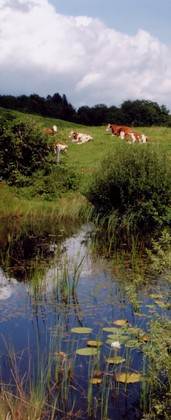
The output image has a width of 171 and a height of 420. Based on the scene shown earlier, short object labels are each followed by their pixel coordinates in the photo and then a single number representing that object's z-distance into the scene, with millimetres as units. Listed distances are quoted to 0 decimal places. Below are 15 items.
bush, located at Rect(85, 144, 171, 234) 15547
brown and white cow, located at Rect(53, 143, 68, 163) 19986
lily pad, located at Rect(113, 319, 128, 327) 8502
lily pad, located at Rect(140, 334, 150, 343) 6277
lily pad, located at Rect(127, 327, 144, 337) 6240
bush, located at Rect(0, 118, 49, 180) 19531
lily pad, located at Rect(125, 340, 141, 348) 6174
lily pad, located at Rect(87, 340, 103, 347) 7684
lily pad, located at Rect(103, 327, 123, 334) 8172
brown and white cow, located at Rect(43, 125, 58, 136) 20869
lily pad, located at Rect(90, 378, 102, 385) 6766
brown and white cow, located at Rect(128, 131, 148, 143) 27594
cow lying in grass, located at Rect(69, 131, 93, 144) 28156
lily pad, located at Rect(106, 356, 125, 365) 7227
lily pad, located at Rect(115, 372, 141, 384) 6781
